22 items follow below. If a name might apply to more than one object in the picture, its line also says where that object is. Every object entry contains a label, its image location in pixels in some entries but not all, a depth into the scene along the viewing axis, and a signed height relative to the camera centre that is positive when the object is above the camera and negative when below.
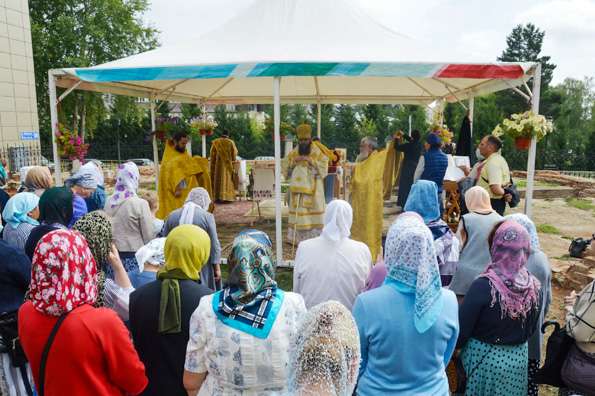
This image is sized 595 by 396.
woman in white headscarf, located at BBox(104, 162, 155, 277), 3.99 -0.68
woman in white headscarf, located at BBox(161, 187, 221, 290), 3.74 -0.65
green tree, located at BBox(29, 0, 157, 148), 24.75 +5.53
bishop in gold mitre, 6.80 -0.65
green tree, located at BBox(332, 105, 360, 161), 27.39 +0.54
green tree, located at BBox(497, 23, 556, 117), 36.78 +7.37
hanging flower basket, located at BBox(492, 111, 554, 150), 5.55 +0.14
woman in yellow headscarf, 2.09 -0.77
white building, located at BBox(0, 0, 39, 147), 15.34 +2.11
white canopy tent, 5.52 +0.99
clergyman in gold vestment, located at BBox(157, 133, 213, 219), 6.84 -0.50
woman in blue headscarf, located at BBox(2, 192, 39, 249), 3.52 -0.60
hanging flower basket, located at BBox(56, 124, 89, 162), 6.17 -0.07
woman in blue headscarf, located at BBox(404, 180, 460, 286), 3.47 -0.65
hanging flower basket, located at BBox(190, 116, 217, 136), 11.10 +0.32
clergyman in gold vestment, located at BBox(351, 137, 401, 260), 6.43 -0.80
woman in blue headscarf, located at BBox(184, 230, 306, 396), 1.74 -0.71
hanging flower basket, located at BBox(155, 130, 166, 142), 8.03 +0.08
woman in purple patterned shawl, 2.41 -0.92
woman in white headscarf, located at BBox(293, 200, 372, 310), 2.95 -0.80
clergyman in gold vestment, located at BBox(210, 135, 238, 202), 9.99 -0.61
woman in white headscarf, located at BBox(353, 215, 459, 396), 1.87 -0.73
